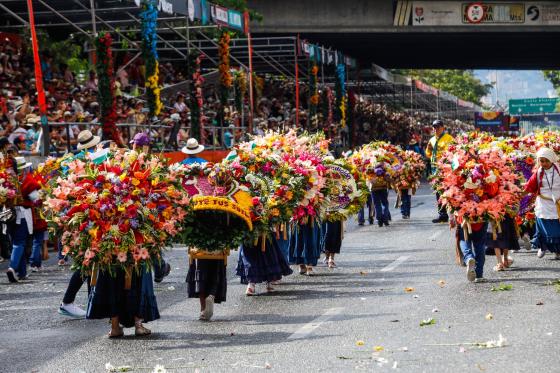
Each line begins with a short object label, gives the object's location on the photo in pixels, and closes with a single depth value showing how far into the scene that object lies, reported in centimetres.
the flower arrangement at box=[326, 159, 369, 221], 1689
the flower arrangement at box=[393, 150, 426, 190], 2711
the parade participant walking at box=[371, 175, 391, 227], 2580
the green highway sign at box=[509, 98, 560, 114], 11219
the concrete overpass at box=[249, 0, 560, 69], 4503
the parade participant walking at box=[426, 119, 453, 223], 2311
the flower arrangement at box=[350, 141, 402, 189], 2584
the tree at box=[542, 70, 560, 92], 8585
